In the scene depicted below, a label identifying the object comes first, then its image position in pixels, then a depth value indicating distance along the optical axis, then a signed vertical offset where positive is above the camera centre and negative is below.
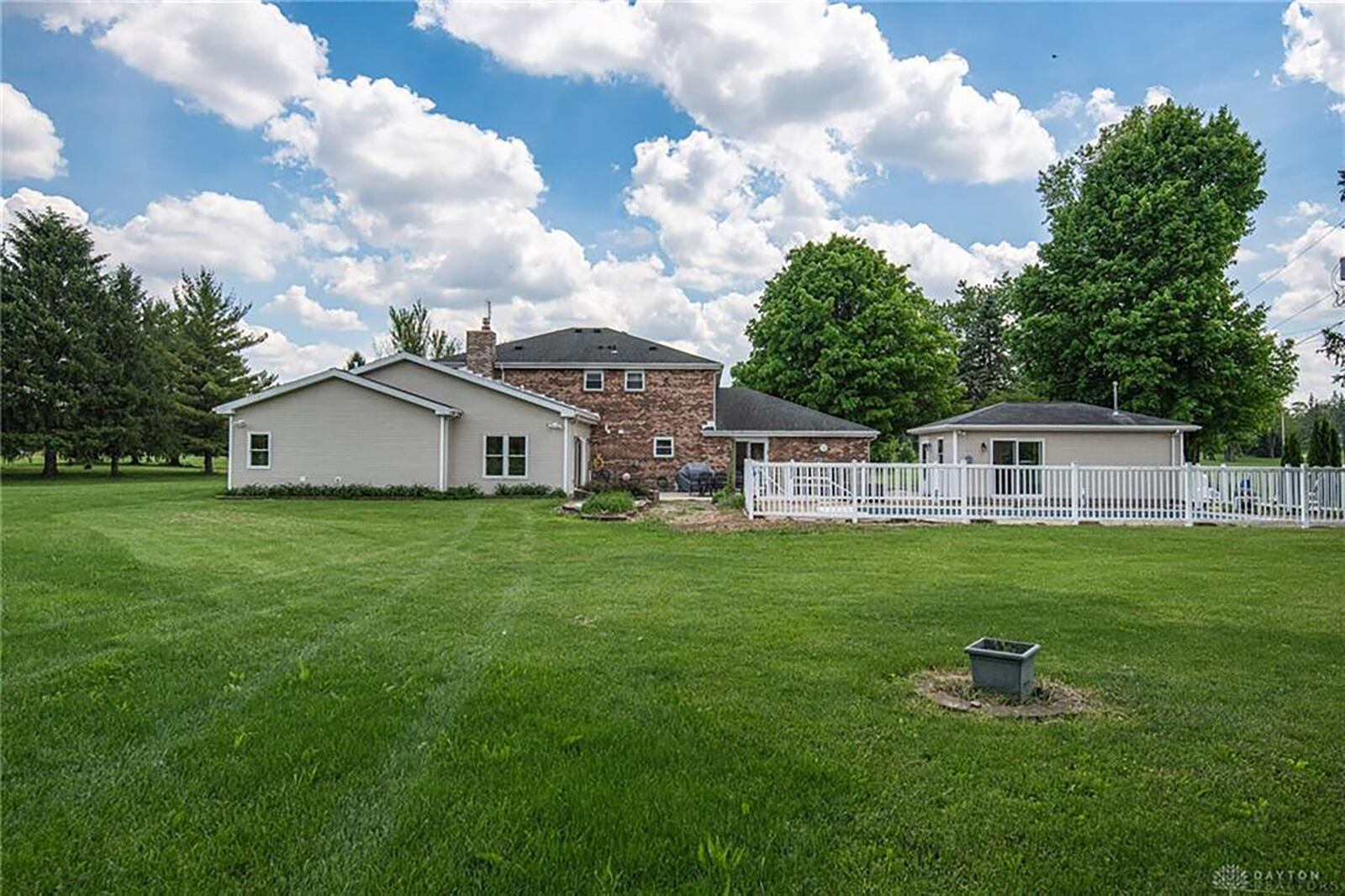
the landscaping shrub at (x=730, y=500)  19.02 -0.57
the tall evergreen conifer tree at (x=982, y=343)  50.09 +8.55
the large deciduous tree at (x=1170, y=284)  27.84 +6.96
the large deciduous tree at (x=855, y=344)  35.81 +6.15
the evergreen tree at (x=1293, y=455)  32.32 +0.78
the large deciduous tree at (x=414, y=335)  46.06 +8.57
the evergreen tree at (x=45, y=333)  31.92 +6.18
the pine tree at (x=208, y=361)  40.69 +6.43
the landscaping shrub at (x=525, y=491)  23.59 -0.35
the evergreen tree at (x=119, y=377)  33.84 +4.64
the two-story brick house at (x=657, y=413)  28.23 +2.40
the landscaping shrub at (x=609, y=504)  17.77 -0.58
